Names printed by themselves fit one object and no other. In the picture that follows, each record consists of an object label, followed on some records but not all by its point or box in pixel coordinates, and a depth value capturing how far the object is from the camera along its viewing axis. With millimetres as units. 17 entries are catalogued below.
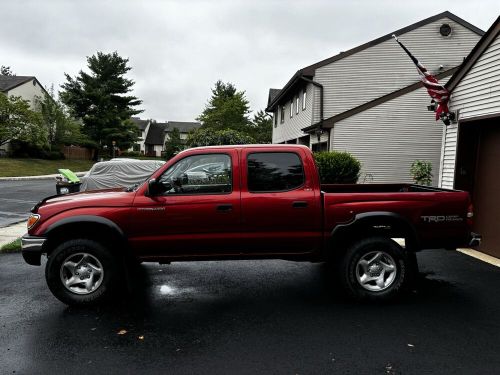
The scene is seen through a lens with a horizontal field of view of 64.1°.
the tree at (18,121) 34212
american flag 8766
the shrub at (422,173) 13375
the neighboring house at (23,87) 41250
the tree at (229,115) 44062
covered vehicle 12570
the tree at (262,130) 49038
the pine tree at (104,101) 44125
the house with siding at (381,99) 15805
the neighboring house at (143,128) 86950
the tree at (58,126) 40594
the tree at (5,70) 95550
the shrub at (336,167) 13297
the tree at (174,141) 62594
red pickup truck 4758
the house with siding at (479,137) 7410
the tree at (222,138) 21625
